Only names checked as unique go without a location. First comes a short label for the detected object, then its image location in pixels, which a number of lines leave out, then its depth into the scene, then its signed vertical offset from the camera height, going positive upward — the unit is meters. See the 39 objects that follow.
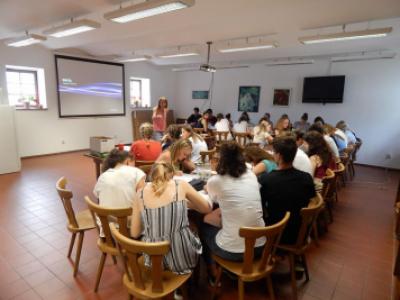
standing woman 5.41 -0.25
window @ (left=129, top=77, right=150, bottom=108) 8.77 +0.51
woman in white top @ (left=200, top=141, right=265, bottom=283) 1.66 -0.60
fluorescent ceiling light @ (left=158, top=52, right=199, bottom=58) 6.47 +1.34
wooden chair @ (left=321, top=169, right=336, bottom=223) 2.65 -0.80
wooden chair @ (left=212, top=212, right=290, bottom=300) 1.44 -0.95
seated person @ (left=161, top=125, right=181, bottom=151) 3.57 -0.38
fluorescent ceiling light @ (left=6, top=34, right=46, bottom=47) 4.60 +1.18
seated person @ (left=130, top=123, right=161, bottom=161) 3.31 -0.53
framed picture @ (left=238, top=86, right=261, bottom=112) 8.06 +0.35
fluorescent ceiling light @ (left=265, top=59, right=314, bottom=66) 6.98 +1.34
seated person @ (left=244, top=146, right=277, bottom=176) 2.45 -0.50
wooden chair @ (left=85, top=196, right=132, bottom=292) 1.60 -0.75
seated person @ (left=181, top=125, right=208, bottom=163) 3.39 -0.47
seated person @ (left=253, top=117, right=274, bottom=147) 5.06 -0.51
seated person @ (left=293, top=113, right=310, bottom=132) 6.65 -0.33
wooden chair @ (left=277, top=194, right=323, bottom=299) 1.73 -0.92
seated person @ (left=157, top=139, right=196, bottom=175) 2.59 -0.50
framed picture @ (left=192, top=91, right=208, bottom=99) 9.20 +0.48
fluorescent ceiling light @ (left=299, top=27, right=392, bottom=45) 3.89 +1.22
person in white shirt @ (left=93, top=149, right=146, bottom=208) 1.90 -0.59
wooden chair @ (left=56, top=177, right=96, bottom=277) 2.01 -1.03
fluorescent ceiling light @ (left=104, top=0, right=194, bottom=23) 2.88 +1.16
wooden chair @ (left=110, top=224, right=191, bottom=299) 1.27 -0.95
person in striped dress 1.54 -0.66
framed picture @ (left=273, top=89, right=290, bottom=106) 7.51 +0.38
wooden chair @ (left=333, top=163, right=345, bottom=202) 2.94 -0.69
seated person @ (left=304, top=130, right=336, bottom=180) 2.94 -0.49
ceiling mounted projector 5.93 +0.93
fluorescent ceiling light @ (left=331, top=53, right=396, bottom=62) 5.96 +1.32
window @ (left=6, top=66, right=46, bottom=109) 6.04 +0.40
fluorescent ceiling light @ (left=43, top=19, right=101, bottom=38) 3.70 +1.17
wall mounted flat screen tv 6.62 +0.57
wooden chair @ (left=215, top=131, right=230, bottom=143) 5.89 -0.60
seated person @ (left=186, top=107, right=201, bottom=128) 8.06 -0.32
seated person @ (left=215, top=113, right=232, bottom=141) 6.67 -0.45
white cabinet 4.88 -0.74
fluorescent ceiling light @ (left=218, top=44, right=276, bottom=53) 5.16 +1.28
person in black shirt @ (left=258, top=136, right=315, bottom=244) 1.84 -0.58
